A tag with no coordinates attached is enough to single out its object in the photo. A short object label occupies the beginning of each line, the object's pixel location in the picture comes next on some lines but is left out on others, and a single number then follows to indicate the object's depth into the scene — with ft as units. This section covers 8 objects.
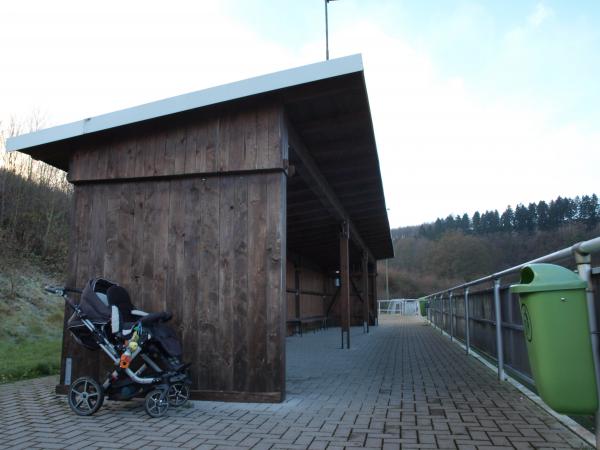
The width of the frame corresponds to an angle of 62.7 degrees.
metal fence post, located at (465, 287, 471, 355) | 29.73
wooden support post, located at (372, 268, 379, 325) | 72.01
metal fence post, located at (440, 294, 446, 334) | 48.96
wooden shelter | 17.17
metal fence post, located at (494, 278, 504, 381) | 19.74
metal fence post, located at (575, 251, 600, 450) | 9.68
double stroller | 15.20
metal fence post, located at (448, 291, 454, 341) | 40.37
